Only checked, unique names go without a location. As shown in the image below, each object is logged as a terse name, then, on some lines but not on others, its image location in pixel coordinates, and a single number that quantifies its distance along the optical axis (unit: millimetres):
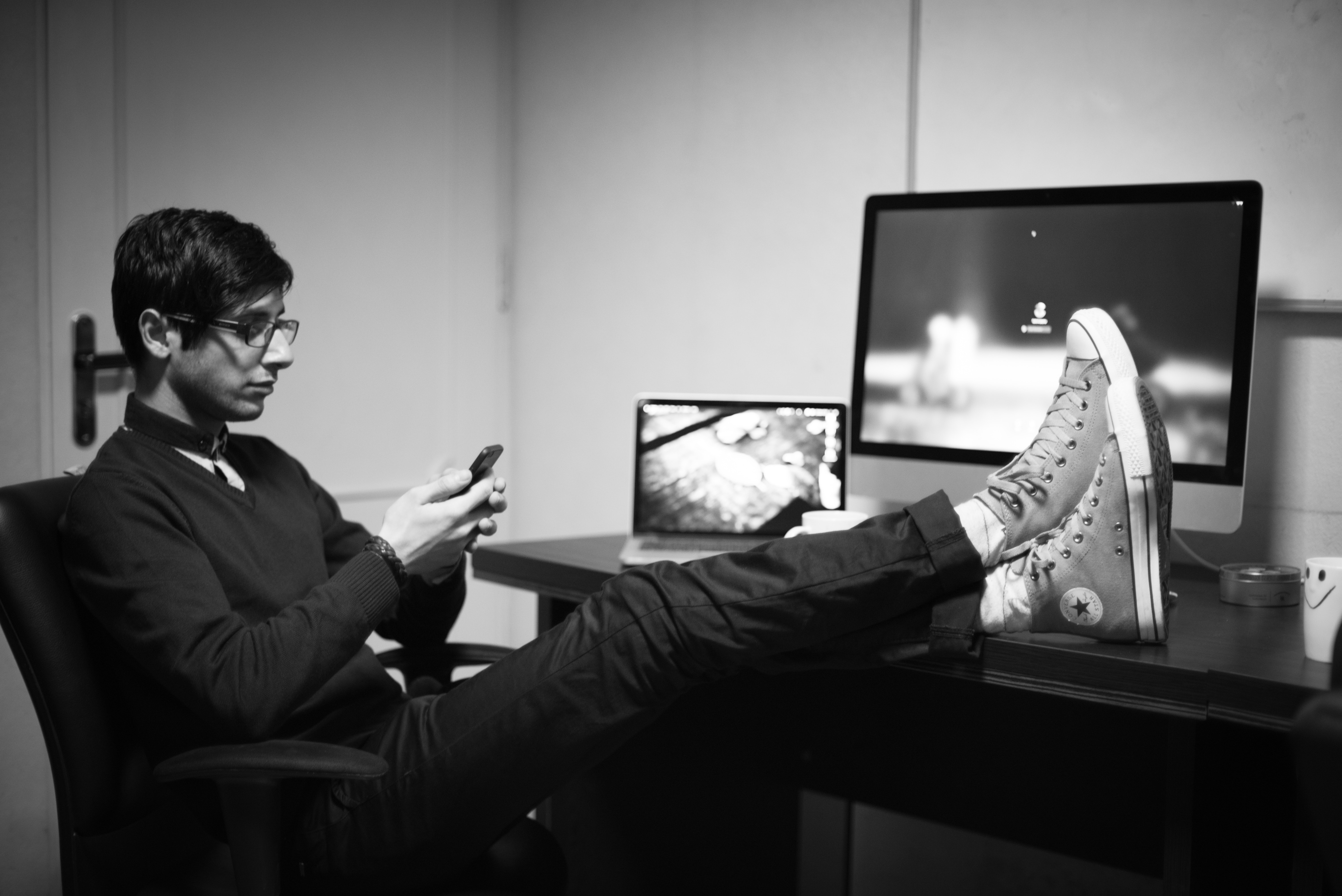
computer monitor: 1507
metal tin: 1433
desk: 1100
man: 1181
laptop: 1770
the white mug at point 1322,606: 1104
